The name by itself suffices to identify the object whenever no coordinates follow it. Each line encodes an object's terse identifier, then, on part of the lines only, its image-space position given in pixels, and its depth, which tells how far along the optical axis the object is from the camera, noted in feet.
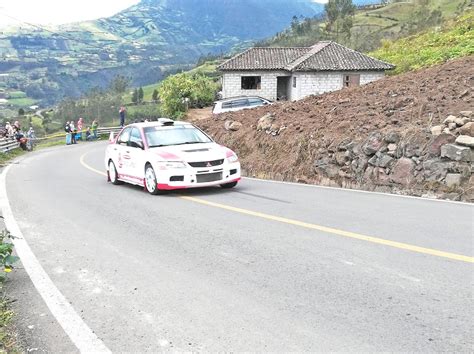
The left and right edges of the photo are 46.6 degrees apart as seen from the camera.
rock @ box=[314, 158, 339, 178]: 44.17
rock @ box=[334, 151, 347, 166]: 43.29
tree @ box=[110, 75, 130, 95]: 481.46
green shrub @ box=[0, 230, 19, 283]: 17.87
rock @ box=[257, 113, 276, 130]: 58.80
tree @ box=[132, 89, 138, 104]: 440.45
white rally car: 35.86
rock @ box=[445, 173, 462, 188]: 33.36
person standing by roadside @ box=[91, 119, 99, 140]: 152.15
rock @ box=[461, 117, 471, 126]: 35.83
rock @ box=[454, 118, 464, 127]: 35.96
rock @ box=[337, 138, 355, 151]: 43.21
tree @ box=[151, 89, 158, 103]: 419.15
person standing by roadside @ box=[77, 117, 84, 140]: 147.36
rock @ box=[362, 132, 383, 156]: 40.47
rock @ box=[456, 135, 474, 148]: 33.89
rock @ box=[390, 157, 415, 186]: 36.87
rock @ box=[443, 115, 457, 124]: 36.98
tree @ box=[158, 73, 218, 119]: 151.74
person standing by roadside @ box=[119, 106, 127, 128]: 148.05
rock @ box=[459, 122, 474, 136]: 34.81
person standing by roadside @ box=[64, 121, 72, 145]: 139.85
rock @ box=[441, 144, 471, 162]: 33.78
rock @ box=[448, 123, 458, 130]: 36.44
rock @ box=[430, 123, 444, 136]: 36.79
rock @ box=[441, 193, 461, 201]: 32.68
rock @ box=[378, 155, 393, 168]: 38.86
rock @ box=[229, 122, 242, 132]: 65.87
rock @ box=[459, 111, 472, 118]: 36.82
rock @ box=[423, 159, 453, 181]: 34.71
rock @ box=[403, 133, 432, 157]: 37.09
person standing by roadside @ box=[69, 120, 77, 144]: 140.91
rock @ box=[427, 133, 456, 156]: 35.70
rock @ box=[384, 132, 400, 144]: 39.34
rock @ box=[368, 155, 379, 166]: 39.88
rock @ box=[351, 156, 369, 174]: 41.09
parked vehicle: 97.96
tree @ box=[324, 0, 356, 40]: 272.72
